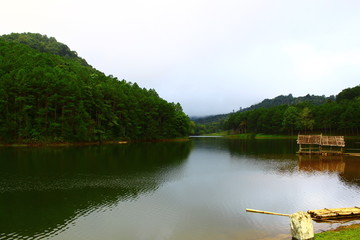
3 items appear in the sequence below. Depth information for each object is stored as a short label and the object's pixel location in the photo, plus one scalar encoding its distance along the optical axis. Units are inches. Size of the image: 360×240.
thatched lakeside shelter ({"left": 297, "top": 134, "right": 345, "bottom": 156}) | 2328.9
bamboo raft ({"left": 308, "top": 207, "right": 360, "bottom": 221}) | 708.0
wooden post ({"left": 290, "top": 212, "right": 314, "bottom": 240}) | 555.9
